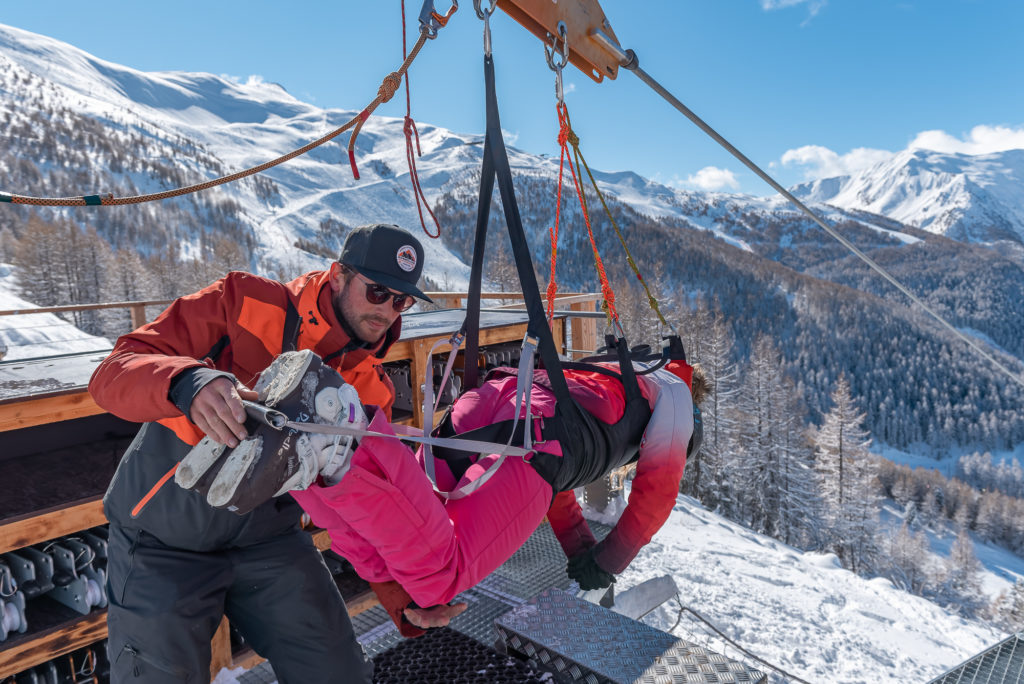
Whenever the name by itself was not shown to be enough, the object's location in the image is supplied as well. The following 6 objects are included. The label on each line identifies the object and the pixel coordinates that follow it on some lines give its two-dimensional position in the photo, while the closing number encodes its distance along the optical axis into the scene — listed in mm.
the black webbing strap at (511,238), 2053
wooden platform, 2523
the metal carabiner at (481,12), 2172
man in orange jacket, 2111
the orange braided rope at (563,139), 2676
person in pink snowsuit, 1783
